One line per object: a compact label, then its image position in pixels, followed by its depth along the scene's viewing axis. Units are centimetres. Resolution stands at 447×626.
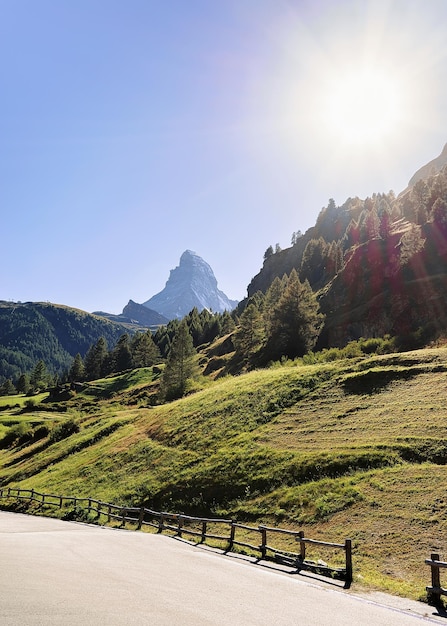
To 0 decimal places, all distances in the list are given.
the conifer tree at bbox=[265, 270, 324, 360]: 8044
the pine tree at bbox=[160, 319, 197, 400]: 8075
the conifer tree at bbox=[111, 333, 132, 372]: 16262
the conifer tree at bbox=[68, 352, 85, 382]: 15852
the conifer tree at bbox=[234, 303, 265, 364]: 9906
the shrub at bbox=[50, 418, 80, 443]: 6869
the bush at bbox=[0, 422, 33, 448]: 7825
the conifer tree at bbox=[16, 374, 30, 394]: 16575
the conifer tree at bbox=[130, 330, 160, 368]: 15700
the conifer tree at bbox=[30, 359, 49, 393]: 15949
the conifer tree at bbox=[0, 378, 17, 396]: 16915
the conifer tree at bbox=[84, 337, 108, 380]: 16275
